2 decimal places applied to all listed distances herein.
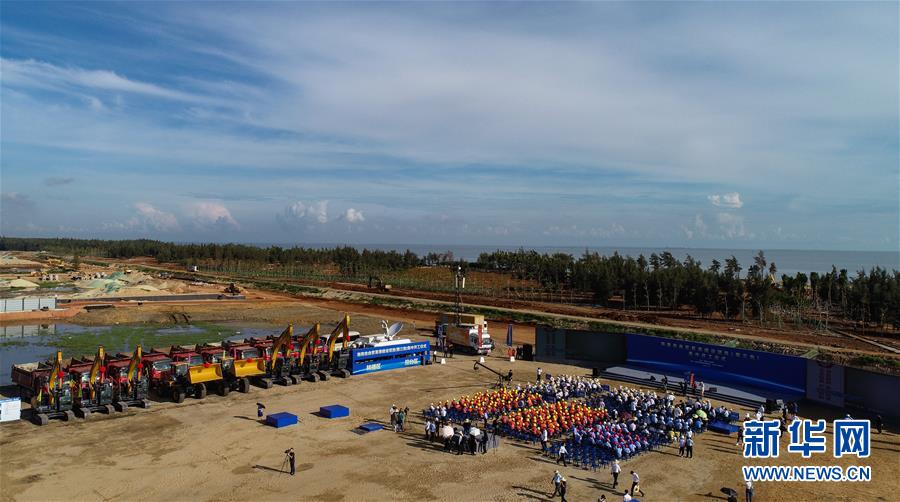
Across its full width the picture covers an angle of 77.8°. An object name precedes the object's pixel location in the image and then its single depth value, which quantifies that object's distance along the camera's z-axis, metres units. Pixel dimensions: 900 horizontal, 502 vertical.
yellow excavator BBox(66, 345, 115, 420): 32.78
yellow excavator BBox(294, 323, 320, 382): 42.34
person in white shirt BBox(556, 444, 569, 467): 26.69
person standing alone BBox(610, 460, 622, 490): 23.88
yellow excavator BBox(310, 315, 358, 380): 43.66
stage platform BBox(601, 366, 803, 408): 38.47
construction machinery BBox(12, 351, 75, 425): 31.42
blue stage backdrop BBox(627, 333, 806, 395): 39.53
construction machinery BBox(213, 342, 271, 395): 38.47
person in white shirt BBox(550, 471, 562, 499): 22.27
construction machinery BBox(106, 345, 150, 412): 34.06
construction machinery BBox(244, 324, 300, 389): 40.44
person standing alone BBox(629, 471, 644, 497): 22.59
